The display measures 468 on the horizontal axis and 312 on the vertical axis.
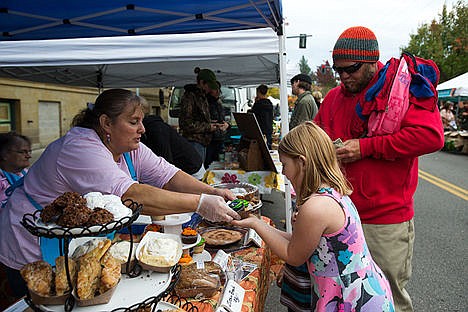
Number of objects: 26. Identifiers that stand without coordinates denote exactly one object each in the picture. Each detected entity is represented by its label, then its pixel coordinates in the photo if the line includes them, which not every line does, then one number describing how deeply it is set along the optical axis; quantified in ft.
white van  33.83
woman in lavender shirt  5.32
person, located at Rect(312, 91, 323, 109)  28.45
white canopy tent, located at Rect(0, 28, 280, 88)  12.28
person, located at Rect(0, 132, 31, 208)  10.61
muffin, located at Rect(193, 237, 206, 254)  6.09
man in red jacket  6.43
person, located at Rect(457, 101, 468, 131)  51.31
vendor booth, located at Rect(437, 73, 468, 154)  44.72
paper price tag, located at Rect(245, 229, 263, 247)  7.10
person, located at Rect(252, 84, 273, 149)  26.18
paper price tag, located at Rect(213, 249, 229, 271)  5.83
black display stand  3.24
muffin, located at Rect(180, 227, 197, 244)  5.95
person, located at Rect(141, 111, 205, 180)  12.42
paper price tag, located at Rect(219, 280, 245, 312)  4.74
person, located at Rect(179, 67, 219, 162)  16.66
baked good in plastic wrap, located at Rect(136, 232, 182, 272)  4.16
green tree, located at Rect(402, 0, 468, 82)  76.38
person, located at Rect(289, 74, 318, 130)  22.12
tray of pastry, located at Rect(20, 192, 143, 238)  3.25
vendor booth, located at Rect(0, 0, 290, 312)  5.75
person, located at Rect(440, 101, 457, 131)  53.62
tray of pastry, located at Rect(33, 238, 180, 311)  3.51
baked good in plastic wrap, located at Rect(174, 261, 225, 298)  5.03
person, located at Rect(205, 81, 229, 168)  18.25
